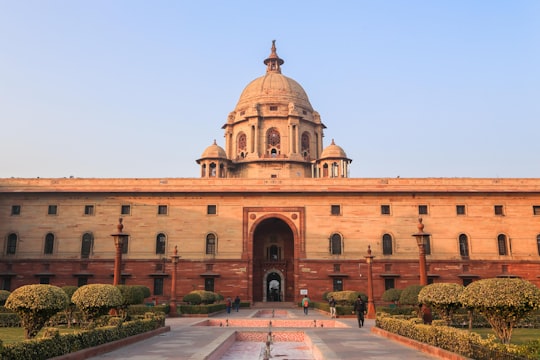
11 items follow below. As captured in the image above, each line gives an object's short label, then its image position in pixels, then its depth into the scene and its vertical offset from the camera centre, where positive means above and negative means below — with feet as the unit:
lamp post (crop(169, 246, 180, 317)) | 91.45 -2.12
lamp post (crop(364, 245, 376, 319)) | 90.53 -3.30
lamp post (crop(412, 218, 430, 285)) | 67.10 +3.76
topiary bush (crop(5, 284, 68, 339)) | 43.00 -1.83
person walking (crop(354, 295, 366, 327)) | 71.61 -3.66
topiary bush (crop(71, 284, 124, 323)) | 51.90 -1.71
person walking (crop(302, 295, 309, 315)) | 97.53 -4.13
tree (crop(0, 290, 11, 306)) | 81.97 -2.09
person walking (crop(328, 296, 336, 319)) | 90.02 -4.33
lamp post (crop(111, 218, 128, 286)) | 69.41 +3.91
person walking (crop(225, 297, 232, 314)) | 101.86 -4.52
